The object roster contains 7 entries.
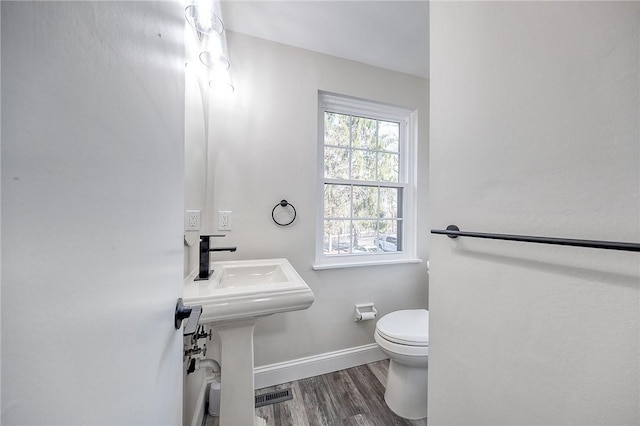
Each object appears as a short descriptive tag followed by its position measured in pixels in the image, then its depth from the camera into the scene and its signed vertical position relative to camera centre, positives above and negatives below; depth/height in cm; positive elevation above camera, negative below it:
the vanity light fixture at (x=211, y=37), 97 +83
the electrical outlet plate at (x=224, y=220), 140 -3
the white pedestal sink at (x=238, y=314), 83 -37
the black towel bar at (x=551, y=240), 39 -5
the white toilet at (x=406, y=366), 119 -84
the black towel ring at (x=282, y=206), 151 +5
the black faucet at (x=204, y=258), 106 -21
